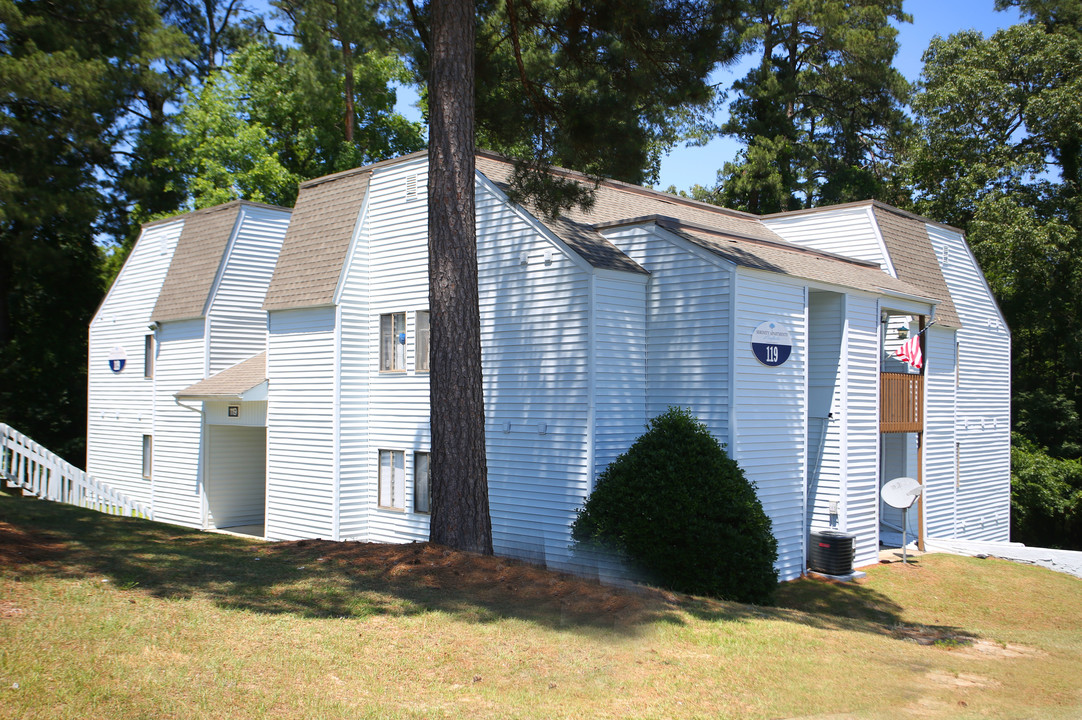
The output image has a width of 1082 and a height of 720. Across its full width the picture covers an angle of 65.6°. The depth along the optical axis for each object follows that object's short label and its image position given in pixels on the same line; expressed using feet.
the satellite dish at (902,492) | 52.54
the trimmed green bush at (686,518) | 39.68
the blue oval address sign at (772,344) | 45.65
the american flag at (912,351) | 56.54
